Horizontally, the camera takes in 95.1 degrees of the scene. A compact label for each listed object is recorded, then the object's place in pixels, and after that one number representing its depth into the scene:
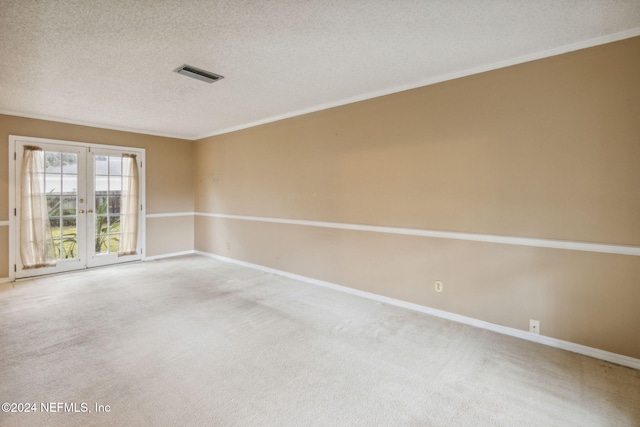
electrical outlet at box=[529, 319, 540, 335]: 2.66
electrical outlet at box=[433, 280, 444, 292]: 3.20
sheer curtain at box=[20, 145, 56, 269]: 4.50
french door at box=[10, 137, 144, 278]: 4.52
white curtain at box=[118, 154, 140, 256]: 5.54
